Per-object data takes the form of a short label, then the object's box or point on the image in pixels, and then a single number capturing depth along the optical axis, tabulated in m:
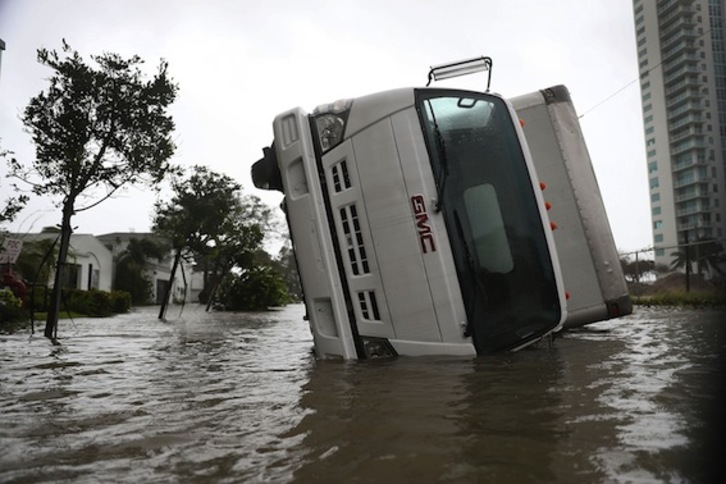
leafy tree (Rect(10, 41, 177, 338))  9.23
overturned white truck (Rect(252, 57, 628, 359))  3.81
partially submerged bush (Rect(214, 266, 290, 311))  25.83
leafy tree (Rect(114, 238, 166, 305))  33.16
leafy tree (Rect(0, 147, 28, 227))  9.09
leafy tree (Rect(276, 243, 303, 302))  67.76
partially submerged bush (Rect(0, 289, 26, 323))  10.74
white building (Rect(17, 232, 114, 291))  29.69
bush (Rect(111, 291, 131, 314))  19.53
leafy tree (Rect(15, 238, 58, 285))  15.58
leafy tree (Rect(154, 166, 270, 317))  19.77
